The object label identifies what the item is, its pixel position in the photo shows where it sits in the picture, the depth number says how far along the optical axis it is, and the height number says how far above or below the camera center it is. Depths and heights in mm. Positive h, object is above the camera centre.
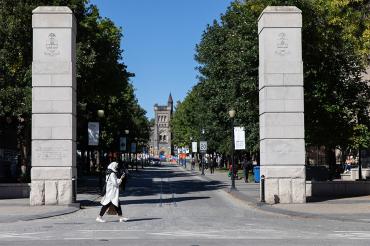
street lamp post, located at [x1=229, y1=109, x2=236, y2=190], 36675 +2615
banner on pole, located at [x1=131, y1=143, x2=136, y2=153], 78738 +1616
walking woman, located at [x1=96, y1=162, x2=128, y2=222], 18375 -994
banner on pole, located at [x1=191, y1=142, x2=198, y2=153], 73825 +1588
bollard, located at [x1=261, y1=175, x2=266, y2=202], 24359 -1170
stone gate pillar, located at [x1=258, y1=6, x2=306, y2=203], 24609 +2840
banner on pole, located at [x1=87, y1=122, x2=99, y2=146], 30406 +1304
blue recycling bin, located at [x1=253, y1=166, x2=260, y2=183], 43812 -1013
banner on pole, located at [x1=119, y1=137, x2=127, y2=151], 55844 +1412
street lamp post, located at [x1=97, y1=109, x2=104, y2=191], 33562 -878
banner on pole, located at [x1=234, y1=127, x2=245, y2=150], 38219 +1148
